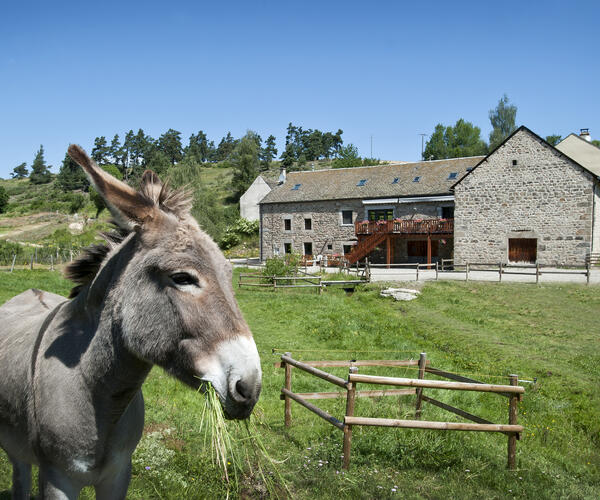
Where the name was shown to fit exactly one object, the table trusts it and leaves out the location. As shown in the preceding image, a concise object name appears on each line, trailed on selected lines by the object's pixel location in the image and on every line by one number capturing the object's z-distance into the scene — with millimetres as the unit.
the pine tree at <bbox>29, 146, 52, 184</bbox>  100312
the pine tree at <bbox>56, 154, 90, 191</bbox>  82375
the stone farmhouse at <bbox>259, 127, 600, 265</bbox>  26469
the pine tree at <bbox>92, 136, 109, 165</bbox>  90625
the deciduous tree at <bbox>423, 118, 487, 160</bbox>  86312
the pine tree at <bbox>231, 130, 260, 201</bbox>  70375
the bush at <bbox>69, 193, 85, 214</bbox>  62281
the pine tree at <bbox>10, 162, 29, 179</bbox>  121938
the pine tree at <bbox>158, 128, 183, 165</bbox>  114938
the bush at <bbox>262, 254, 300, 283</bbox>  22922
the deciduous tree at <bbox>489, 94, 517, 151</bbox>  72562
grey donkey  1814
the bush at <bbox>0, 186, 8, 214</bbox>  65062
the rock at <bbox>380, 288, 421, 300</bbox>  19031
